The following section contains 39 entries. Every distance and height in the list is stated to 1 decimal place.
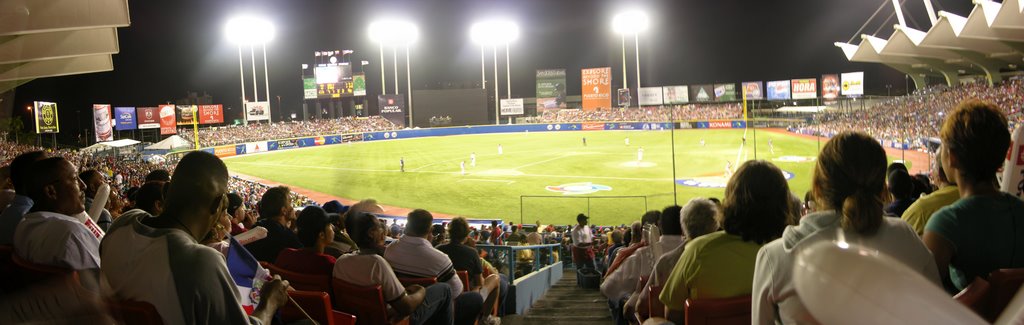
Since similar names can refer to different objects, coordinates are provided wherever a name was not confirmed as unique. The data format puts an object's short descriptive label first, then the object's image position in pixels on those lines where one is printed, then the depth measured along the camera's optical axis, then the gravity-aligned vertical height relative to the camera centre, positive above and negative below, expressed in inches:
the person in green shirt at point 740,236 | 126.7 -23.4
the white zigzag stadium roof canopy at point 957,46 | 1262.3 +114.8
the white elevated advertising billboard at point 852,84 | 2824.8 +60.9
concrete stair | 297.1 -92.0
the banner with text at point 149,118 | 2479.1 +53.0
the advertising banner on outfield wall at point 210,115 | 2804.4 +60.7
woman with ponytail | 92.5 -16.1
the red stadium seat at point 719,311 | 122.6 -35.3
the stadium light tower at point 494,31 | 3073.3 +367.9
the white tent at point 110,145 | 1776.2 -25.7
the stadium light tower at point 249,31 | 2615.7 +363.4
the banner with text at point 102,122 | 2101.4 +40.1
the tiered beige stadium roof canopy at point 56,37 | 698.8 +125.4
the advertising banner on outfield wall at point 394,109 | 3029.0 +53.1
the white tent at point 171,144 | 2174.3 -35.2
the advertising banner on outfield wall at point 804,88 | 3019.2 +55.5
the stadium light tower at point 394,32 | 2965.1 +370.5
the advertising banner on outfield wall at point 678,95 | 3211.1 +59.3
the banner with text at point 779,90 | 3105.3 +55.7
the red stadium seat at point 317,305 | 159.2 -40.0
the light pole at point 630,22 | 2901.8 +359.3
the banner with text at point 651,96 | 3235.7 +56.6
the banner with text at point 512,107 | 3225.9 +40.8
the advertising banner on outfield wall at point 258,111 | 2960.1 +70.4
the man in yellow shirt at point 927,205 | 141.9 -21.8
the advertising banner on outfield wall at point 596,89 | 3149.6 +101.7
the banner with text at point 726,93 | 3230.8 +56.2
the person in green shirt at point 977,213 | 110.6 -18.6
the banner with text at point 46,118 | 1815.9 +52.1
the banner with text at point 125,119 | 2402.8 +52.3
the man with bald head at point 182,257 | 93.5 -16.7
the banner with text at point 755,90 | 3061.0 +60.2
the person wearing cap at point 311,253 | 195.2 -34.6
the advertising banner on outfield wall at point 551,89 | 3388.5 +116.3
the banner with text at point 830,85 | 2883.9 +61.6
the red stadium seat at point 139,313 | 95.9 -23.9
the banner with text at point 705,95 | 3262.8 +53.2
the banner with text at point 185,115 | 2655.0 +61.1
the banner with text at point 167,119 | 2486.5 +45.8
